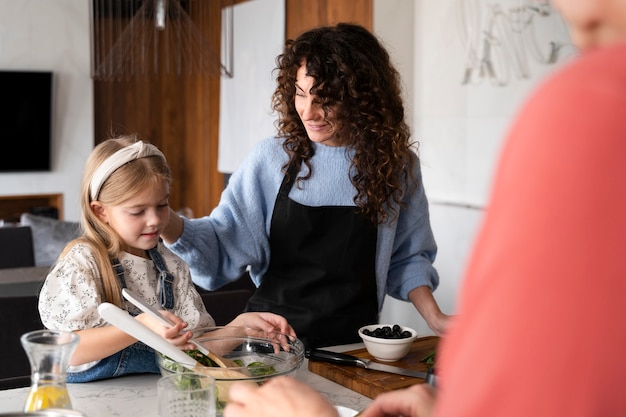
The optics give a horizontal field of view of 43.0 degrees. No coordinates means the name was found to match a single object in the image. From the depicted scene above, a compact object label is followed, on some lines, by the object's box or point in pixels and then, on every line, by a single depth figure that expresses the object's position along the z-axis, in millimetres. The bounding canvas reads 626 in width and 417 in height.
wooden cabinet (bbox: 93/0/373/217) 6949
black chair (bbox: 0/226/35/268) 4035
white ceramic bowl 1636
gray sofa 2266
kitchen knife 1551
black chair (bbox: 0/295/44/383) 2256
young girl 1527
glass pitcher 1014
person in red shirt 426
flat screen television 6637
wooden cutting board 1475
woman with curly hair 1917
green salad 1138
